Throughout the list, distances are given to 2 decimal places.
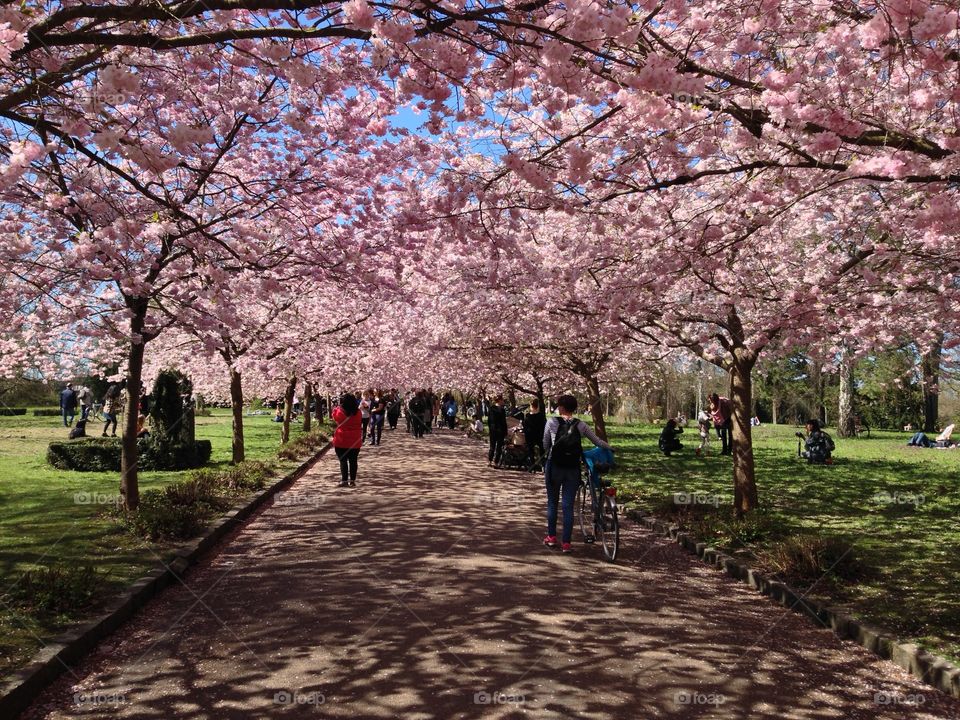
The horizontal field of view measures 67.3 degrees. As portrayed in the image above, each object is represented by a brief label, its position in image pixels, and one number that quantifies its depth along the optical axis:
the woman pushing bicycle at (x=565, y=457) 8.68
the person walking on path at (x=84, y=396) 23.52
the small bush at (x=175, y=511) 8.52
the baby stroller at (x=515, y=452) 19.50
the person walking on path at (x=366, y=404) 24.61
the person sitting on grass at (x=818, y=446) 20.53
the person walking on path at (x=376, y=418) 26.78
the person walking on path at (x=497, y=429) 20.11
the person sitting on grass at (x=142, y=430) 17.98
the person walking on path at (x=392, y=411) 37.50
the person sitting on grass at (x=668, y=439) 22.83
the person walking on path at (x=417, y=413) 32.53
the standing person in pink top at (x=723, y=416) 23.23
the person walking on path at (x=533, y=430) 18.47
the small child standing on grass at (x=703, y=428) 24.64
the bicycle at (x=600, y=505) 8.42
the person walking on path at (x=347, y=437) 14.54
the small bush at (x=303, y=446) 19.35
